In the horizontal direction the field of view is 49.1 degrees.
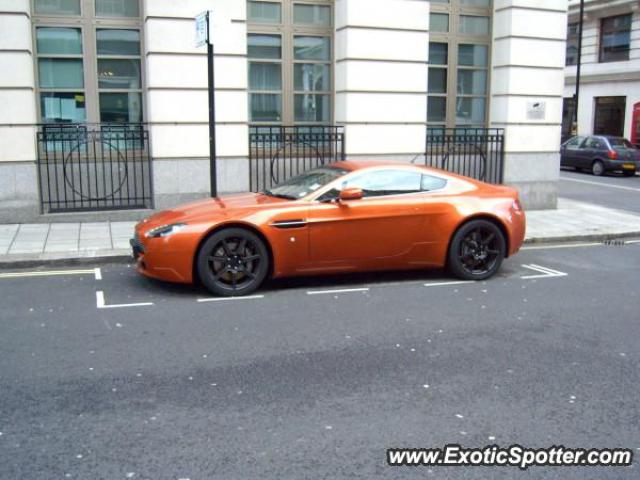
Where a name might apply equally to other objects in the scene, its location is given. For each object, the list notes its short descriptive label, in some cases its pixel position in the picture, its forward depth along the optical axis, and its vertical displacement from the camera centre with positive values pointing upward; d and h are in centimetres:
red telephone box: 3294 +27
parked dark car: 2420 -85
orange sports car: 745 -110
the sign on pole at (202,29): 956 +137
